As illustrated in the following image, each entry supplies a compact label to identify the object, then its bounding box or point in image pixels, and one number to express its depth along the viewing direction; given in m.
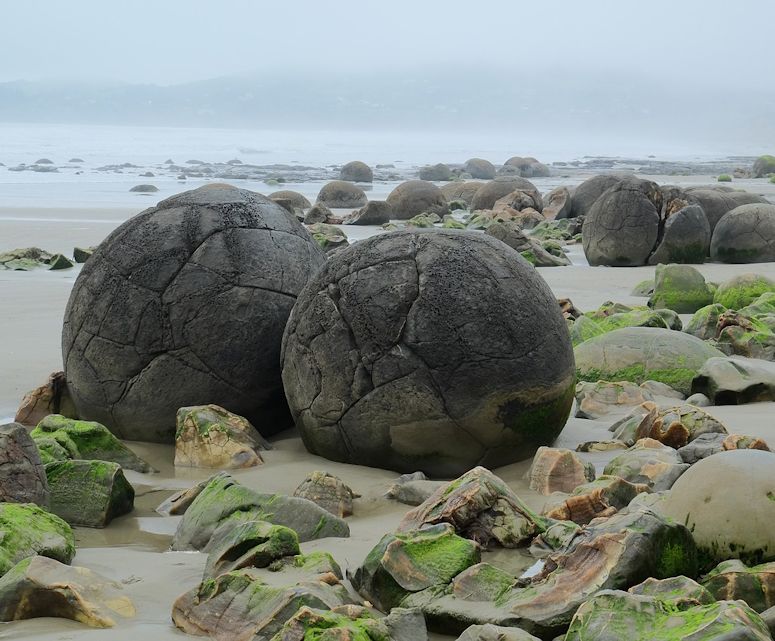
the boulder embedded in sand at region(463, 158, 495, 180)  48.00
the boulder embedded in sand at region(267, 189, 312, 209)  24.10
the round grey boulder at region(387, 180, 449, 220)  24.14
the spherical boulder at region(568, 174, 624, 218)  22.36
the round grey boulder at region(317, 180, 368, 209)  27.16
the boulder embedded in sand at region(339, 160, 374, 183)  40.88
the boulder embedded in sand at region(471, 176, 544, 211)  26.05
